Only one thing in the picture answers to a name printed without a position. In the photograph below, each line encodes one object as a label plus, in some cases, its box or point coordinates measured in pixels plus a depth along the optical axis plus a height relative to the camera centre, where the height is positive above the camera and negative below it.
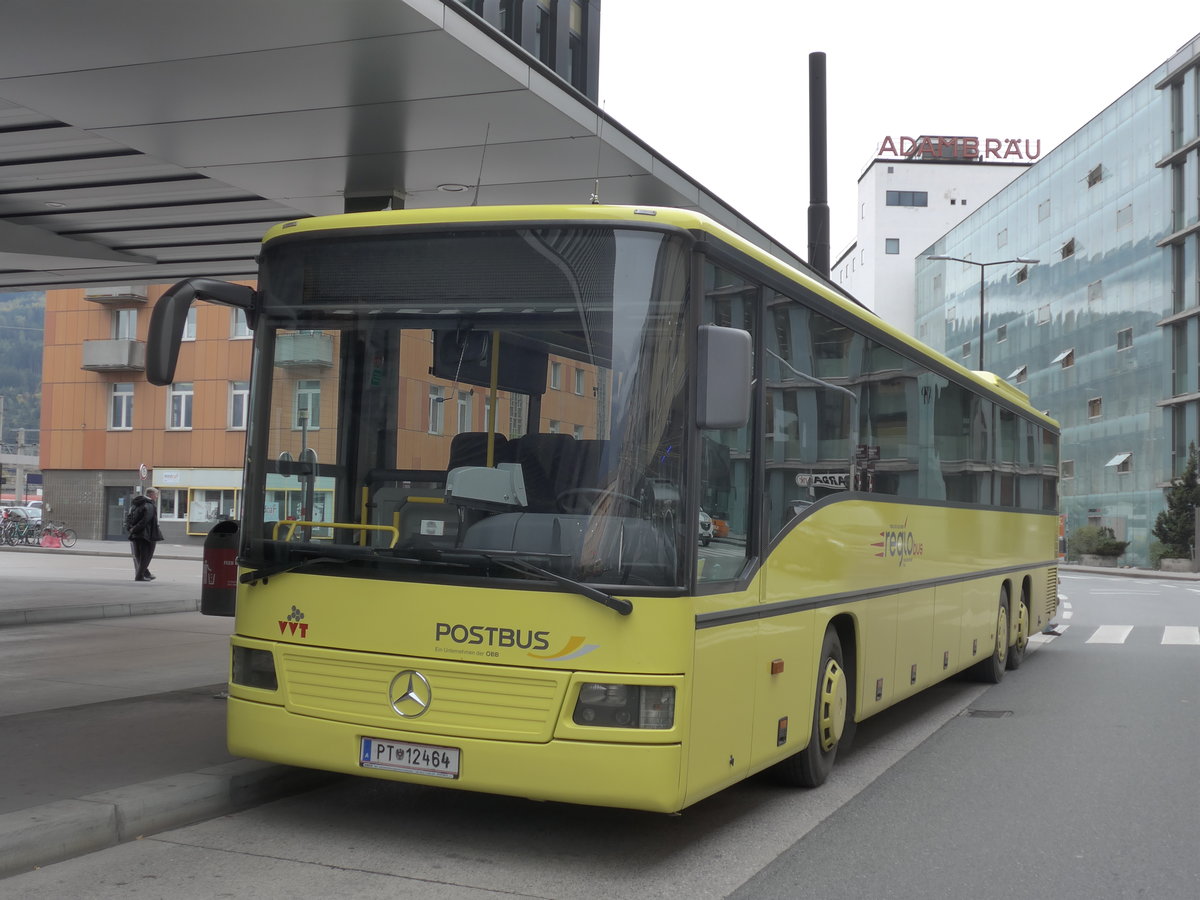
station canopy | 9.98 +3.58
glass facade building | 52.91 +10.80
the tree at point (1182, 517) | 47.38 +0.64
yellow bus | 5.68 +0.05
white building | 94.12 +23.92
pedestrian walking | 24.45 -0.53
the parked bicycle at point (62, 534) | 45.00 -1.08
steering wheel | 5.75 +0.08
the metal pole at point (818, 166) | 17.73 +4.82
